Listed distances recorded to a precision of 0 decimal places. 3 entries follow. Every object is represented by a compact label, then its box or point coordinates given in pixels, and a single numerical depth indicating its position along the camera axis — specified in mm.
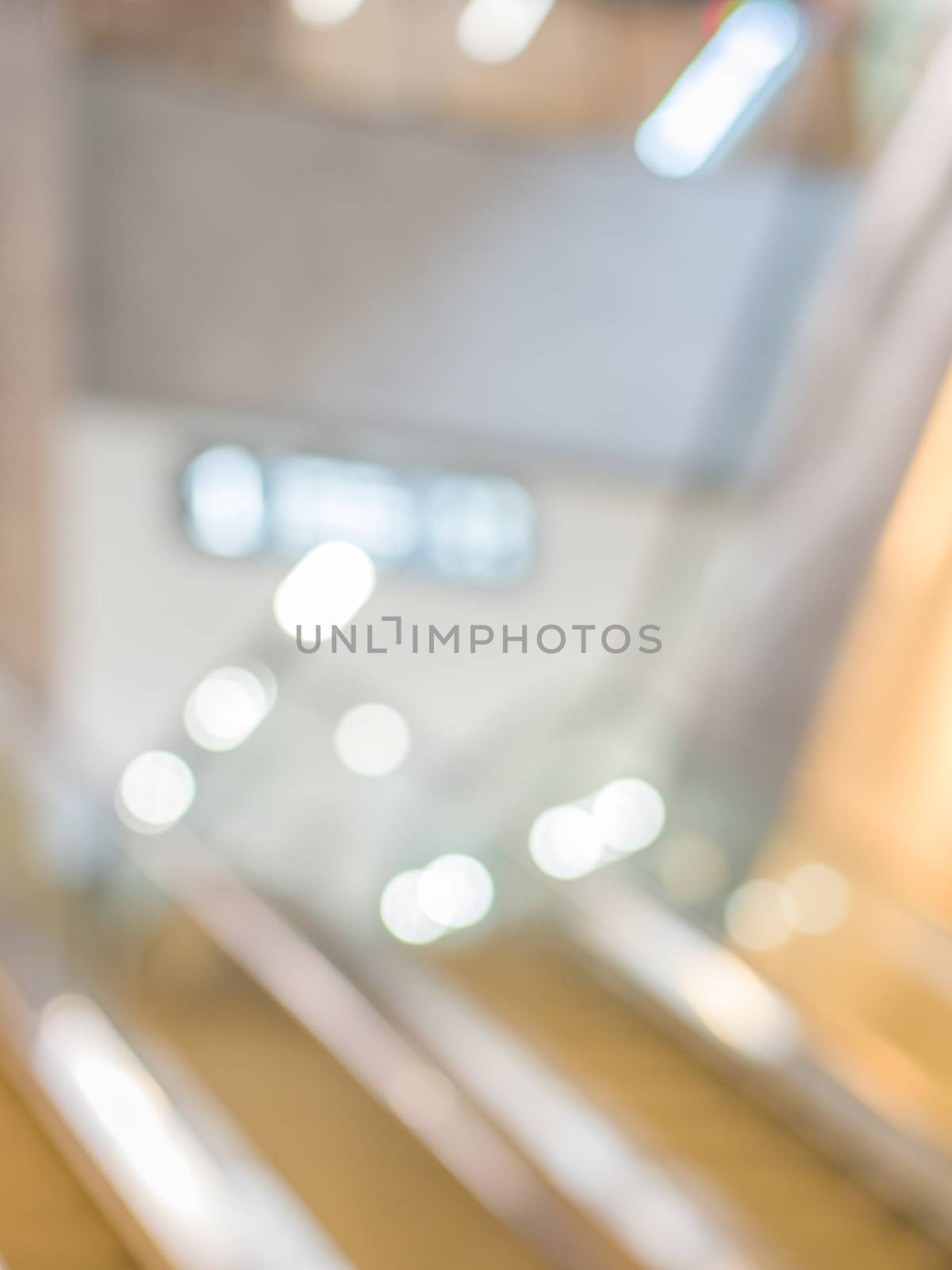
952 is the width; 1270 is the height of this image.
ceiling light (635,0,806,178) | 6215
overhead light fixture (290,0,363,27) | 6641
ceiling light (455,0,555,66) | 6785
